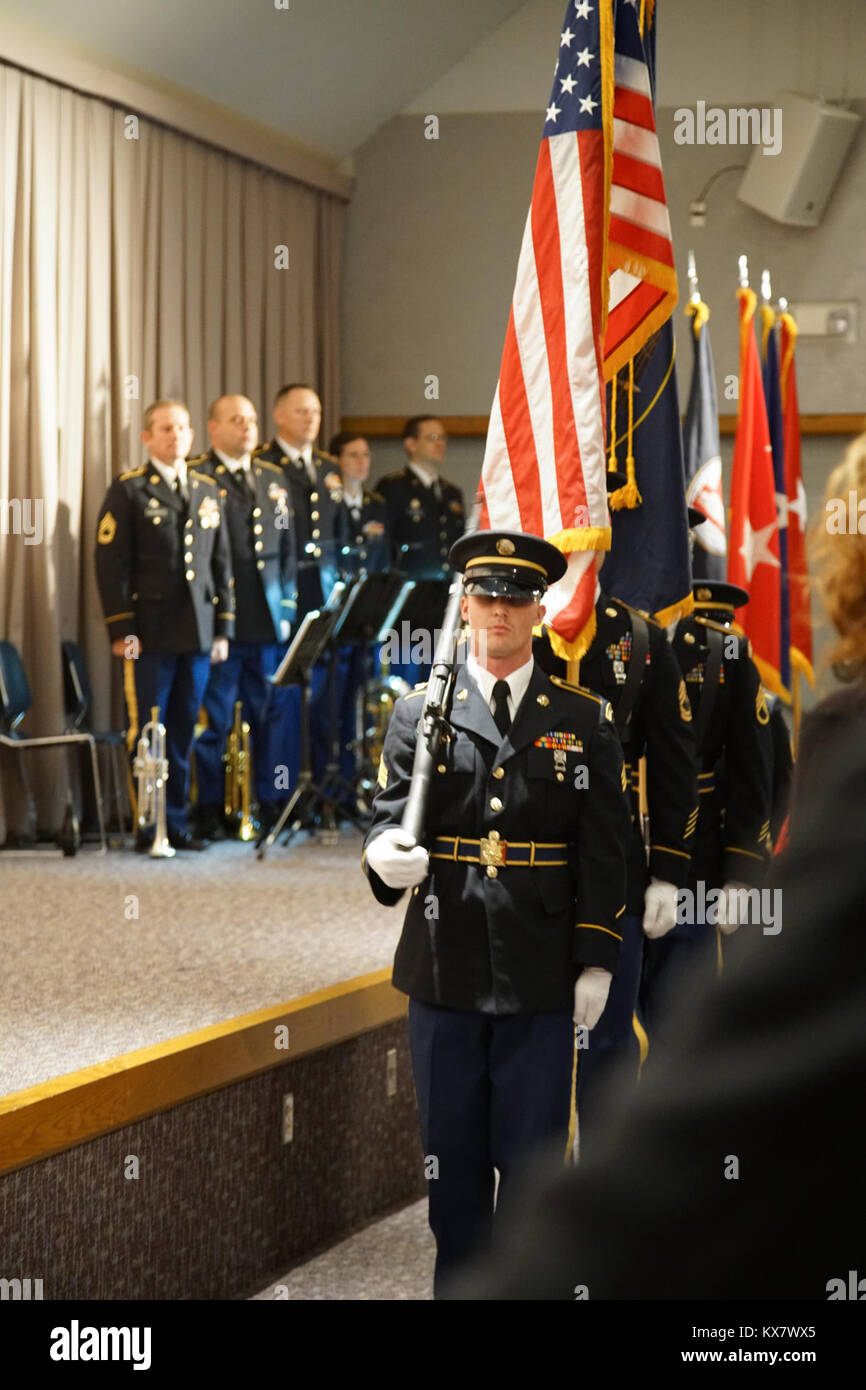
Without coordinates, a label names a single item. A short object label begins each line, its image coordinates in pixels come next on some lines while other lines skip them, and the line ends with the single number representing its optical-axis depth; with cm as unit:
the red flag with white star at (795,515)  662
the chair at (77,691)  693
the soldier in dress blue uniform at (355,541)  762
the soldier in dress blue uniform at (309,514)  736
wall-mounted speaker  925
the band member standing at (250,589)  689
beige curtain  684
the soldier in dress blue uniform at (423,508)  832
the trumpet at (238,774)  695
